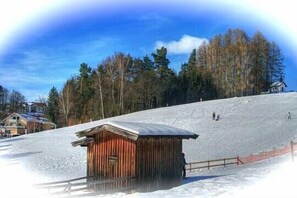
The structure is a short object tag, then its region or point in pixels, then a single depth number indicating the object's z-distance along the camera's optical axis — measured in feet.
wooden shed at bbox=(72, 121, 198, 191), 52.42
